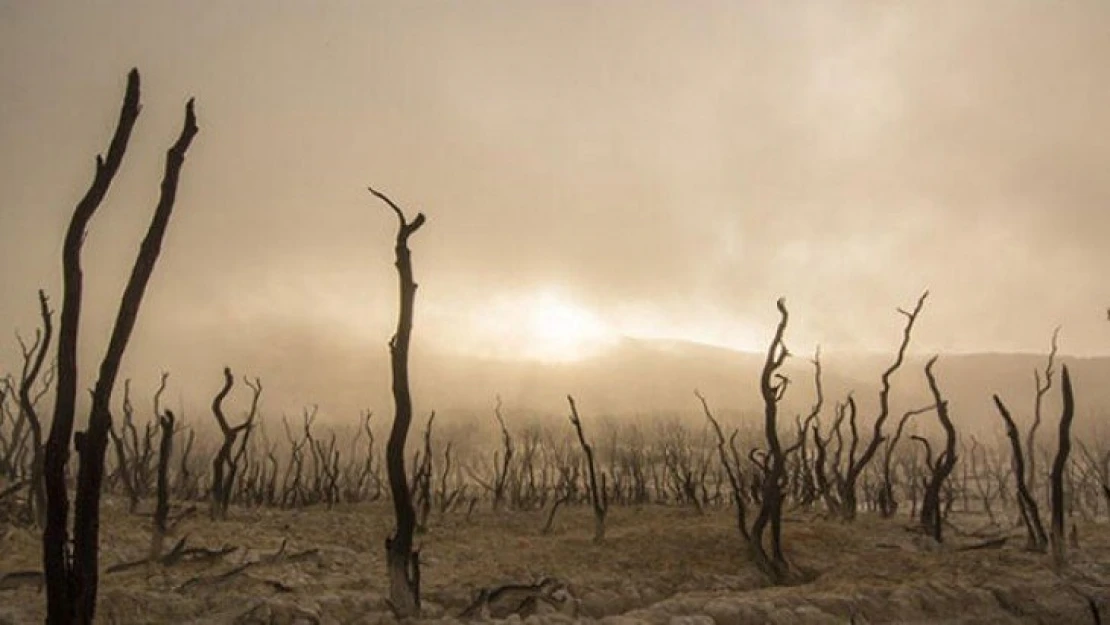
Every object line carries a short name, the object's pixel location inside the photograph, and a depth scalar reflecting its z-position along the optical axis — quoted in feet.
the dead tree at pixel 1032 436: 51.43
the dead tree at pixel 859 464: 52.01
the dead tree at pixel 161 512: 37.17
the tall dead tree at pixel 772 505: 37.91
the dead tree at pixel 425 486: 52.60
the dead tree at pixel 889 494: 58.03
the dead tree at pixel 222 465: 47.96
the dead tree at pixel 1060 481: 38.81
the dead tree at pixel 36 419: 36.85
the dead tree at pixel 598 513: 44.73
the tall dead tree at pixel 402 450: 27.63
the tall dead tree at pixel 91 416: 15.75
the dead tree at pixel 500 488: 70.15
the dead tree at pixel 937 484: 46.75
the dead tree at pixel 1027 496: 42.24
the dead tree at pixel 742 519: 39.00
